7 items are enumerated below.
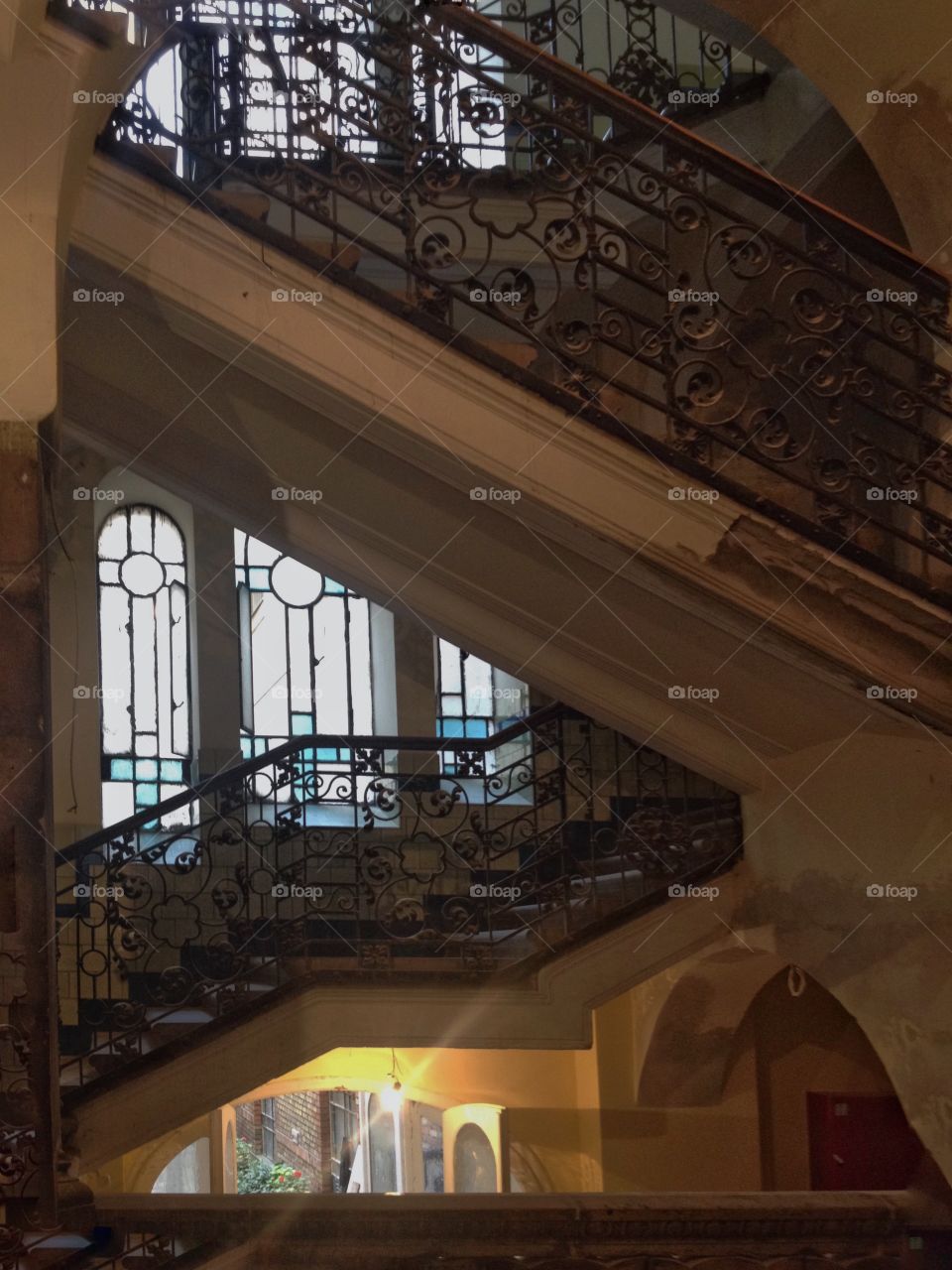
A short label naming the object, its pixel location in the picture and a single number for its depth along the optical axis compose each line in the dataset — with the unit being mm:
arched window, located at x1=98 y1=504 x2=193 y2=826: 10789
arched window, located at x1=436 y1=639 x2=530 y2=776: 11367
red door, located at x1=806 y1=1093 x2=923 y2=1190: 8703
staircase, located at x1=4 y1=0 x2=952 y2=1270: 5410
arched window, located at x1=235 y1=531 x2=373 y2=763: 11203
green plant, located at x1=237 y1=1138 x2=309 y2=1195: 15312
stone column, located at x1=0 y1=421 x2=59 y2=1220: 4070
